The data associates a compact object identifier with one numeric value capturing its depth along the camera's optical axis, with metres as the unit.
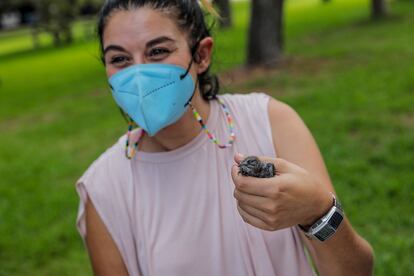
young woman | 1.68
